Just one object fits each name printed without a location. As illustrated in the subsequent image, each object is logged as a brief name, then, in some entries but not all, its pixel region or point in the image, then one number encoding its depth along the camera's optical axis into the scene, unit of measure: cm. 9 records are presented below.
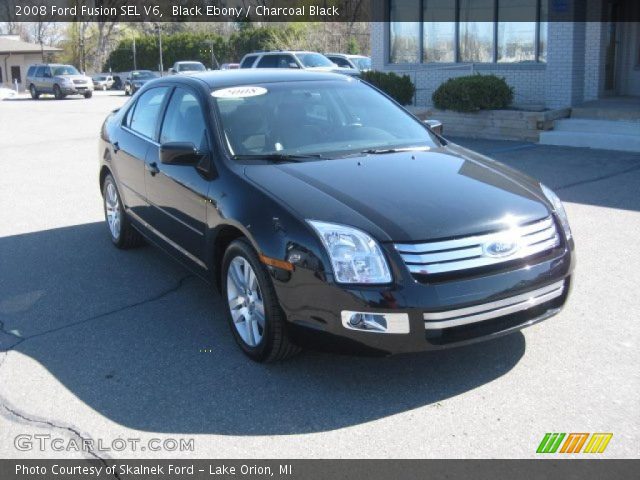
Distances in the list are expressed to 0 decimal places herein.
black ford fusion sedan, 372
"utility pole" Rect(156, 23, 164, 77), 5462
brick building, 1523
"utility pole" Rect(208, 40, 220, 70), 4953
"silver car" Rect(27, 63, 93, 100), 3941
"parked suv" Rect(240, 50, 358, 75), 2283
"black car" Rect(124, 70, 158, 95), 4130
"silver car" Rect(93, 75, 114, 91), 5181
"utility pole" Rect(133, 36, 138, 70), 5733
